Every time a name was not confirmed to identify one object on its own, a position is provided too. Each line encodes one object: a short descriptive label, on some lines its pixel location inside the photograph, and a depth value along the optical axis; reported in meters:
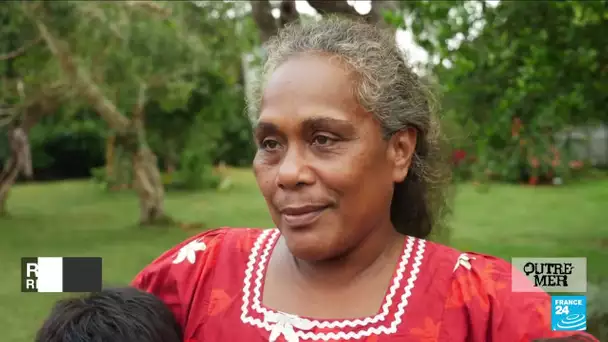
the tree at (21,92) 8.24
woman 1.20
